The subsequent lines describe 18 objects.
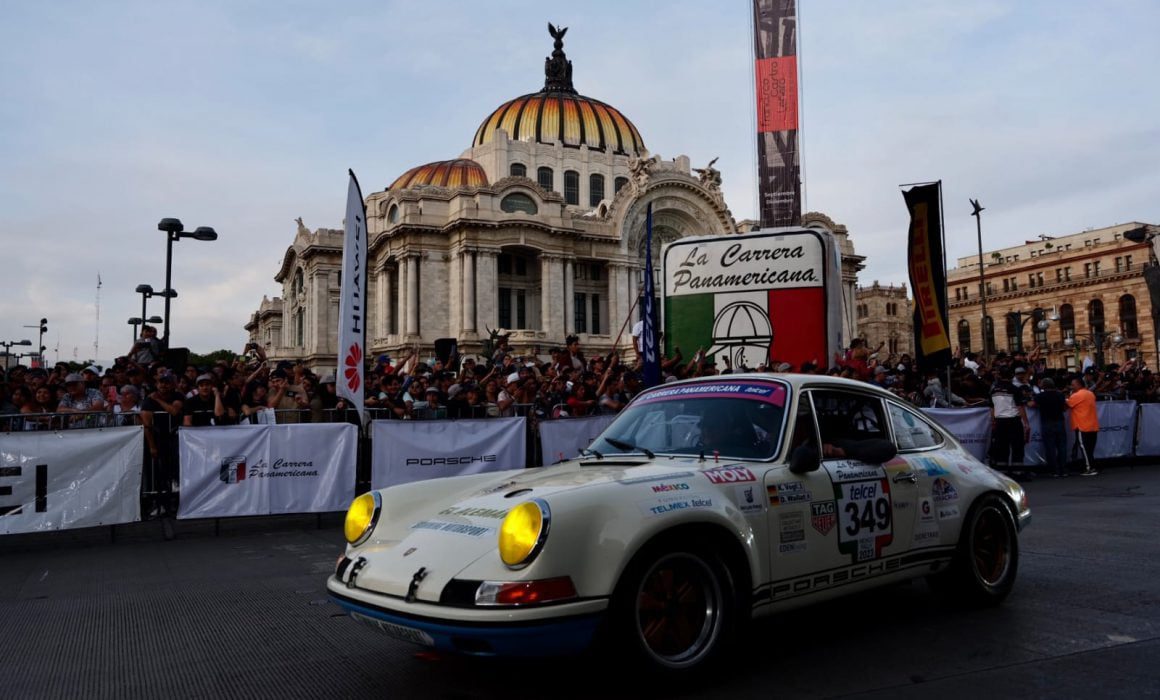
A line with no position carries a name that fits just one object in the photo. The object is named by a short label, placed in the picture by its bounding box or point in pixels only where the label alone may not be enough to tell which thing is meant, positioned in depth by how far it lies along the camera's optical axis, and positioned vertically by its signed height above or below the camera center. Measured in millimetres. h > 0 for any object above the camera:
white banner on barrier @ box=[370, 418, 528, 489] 10391 -519
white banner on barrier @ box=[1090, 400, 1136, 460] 16156 -586
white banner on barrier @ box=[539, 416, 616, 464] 11180 -394
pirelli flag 12867 +2065
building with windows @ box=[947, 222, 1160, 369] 74000 +10381
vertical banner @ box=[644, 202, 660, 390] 11359 +944
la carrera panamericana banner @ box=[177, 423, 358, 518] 9602 -705
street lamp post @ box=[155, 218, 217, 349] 18406 +4038
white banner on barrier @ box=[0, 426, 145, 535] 8758 -721
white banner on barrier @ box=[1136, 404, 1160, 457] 16781 -700
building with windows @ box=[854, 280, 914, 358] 99750 +10763
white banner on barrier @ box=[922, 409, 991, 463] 13883 -440
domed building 53719 +11778
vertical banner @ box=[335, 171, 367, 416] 10266 +1318
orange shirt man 14891 -369
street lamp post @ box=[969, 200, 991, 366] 38000 +8614
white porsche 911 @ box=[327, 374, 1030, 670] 3545 -630
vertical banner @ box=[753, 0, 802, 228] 32312 +11633
